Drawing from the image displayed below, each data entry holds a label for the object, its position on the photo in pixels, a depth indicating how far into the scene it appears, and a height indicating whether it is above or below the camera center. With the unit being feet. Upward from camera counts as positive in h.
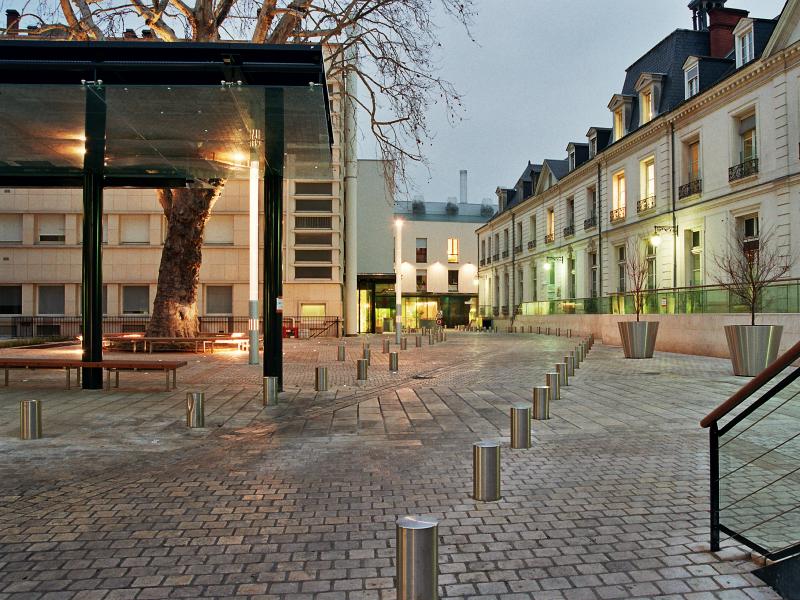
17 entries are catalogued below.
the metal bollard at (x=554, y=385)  32.69 -4.46
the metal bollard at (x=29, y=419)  22.38 -4.17
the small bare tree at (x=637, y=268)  76.28 +5.30
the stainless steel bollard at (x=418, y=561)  9.16 -3.98
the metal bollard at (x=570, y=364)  45.24 -4.61
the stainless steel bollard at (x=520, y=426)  21.26 -4.39
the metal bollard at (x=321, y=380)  36.36 -4.53
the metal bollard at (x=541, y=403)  27.02 -4.49
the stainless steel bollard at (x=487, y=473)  15.64 -4.46
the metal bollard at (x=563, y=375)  39.27 -4.72
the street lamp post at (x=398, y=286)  81.87 +2.92
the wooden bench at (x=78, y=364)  34.35 -3.32
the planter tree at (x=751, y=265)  49.60 +3.69
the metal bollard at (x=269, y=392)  30.68 -4.41
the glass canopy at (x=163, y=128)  28.40 +10.16
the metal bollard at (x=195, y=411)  24.73 -4.32
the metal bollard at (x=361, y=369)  41.22 -4.37
